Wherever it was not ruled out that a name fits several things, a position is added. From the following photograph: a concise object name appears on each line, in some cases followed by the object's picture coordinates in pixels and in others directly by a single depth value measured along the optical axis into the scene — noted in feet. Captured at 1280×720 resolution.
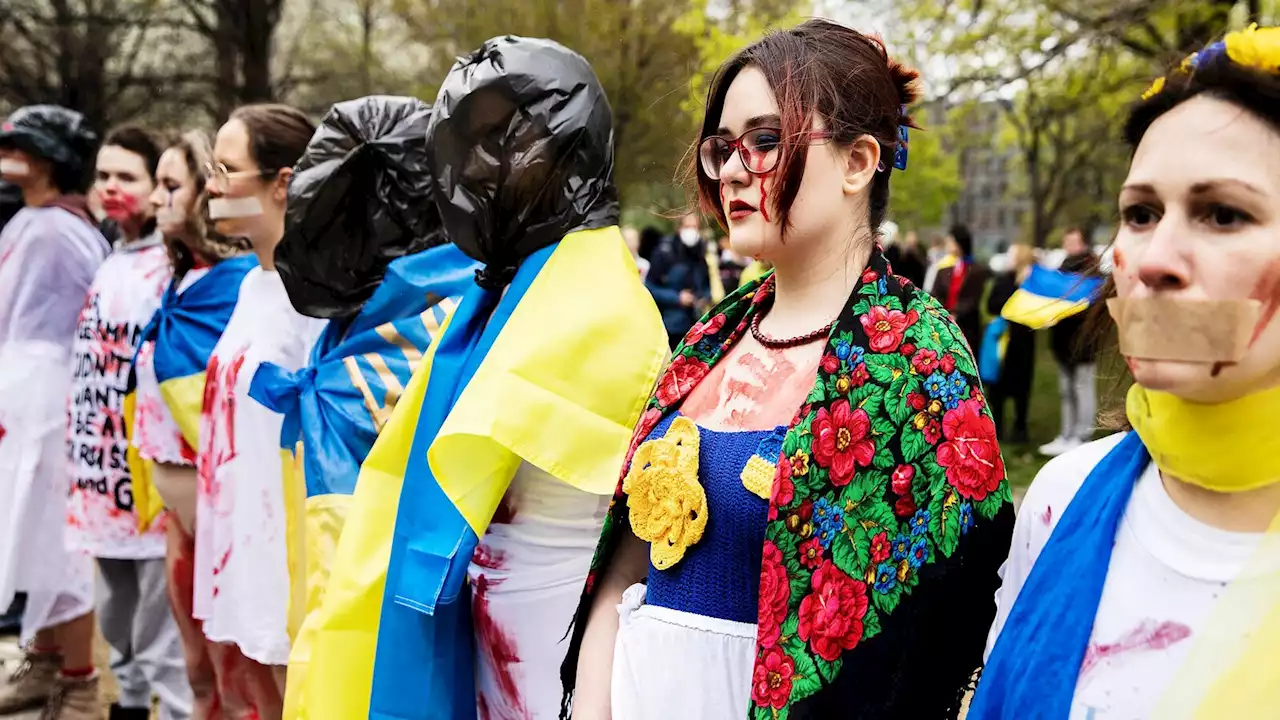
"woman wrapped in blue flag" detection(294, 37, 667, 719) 7.61
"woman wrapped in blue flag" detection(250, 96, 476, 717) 10.38
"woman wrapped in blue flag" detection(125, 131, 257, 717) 13.41
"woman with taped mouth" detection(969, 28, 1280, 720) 4.04
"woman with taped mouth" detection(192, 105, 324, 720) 11.73
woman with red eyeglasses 5.43
